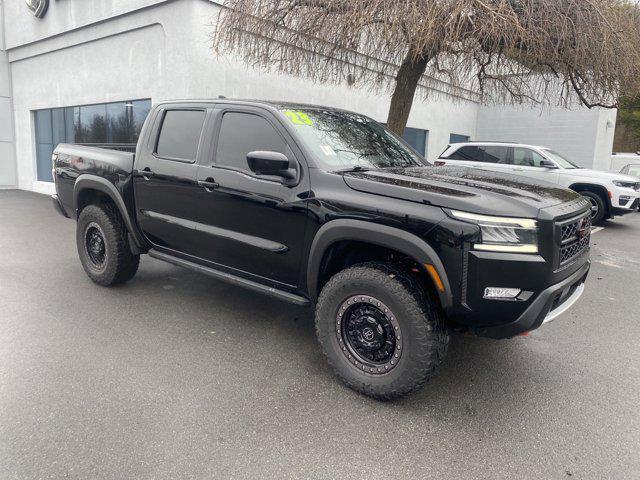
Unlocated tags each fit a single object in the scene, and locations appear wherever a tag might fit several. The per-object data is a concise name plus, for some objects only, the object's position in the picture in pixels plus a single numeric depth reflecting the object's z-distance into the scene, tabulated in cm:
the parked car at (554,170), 1013
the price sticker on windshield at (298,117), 365
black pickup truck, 274
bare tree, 655
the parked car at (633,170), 1478
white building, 979
